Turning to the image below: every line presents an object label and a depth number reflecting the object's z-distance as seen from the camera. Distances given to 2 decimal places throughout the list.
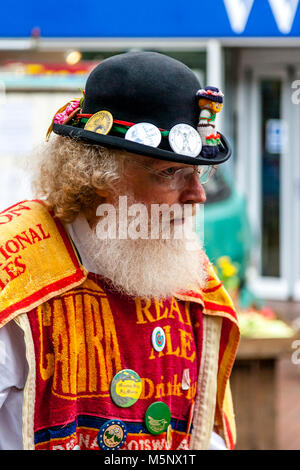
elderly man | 2.63
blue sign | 5.79
